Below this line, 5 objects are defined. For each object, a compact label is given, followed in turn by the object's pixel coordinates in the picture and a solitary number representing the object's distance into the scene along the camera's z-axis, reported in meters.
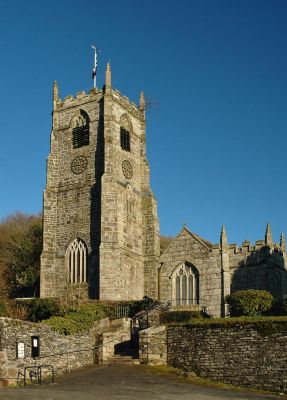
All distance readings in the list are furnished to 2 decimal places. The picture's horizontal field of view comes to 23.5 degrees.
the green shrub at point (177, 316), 32.16
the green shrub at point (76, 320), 30.47
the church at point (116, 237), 46.34
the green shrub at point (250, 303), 32.88
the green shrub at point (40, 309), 37.09
